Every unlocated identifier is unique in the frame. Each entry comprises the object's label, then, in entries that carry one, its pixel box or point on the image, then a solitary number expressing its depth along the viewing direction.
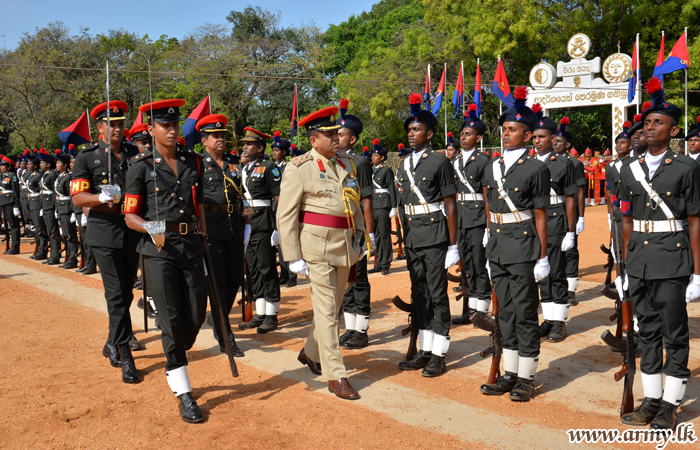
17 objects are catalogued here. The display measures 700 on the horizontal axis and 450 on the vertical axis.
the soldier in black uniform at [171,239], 4.79
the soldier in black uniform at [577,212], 8.19
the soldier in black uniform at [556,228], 7.02
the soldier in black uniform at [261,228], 7.73
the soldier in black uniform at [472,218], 7.76
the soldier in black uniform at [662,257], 4.36
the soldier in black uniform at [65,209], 13.28
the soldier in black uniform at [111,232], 5.88
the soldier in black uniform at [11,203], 16.92
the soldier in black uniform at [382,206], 11.93
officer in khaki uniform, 5.08
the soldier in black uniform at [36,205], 15.21
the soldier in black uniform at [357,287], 6.61
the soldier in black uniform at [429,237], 5.70
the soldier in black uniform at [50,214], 14.42
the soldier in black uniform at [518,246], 5.01
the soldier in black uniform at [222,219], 6.72
